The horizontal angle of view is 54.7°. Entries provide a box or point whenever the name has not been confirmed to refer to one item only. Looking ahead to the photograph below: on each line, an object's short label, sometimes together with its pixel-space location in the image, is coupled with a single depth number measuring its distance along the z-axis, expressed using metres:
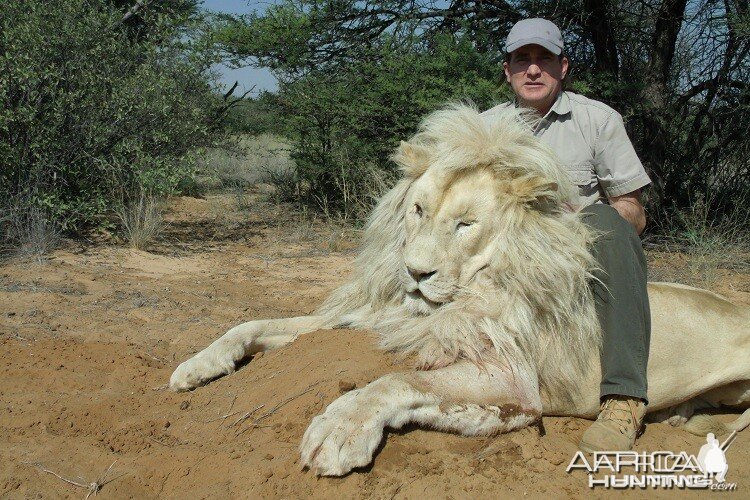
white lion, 2.79
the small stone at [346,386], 2.97
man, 3.21
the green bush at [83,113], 7.20
